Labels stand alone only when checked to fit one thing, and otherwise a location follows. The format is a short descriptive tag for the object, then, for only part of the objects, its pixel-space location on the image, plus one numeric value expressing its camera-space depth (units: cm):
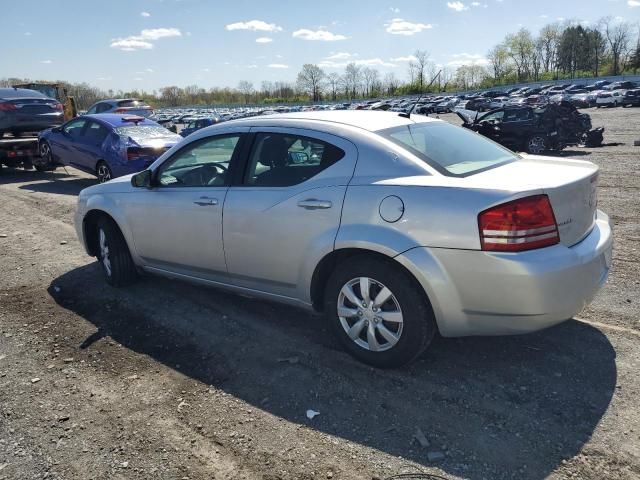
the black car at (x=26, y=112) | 1341
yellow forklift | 2048
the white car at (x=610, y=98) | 4591
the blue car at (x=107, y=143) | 1072
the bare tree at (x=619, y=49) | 10107
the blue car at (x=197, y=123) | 2628
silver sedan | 289
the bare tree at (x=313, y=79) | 13098
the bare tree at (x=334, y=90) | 13200
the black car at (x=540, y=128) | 1588
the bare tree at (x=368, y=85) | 13425
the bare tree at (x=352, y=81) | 13288
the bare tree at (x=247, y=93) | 14240
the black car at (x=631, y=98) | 4384
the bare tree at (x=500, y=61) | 11956
